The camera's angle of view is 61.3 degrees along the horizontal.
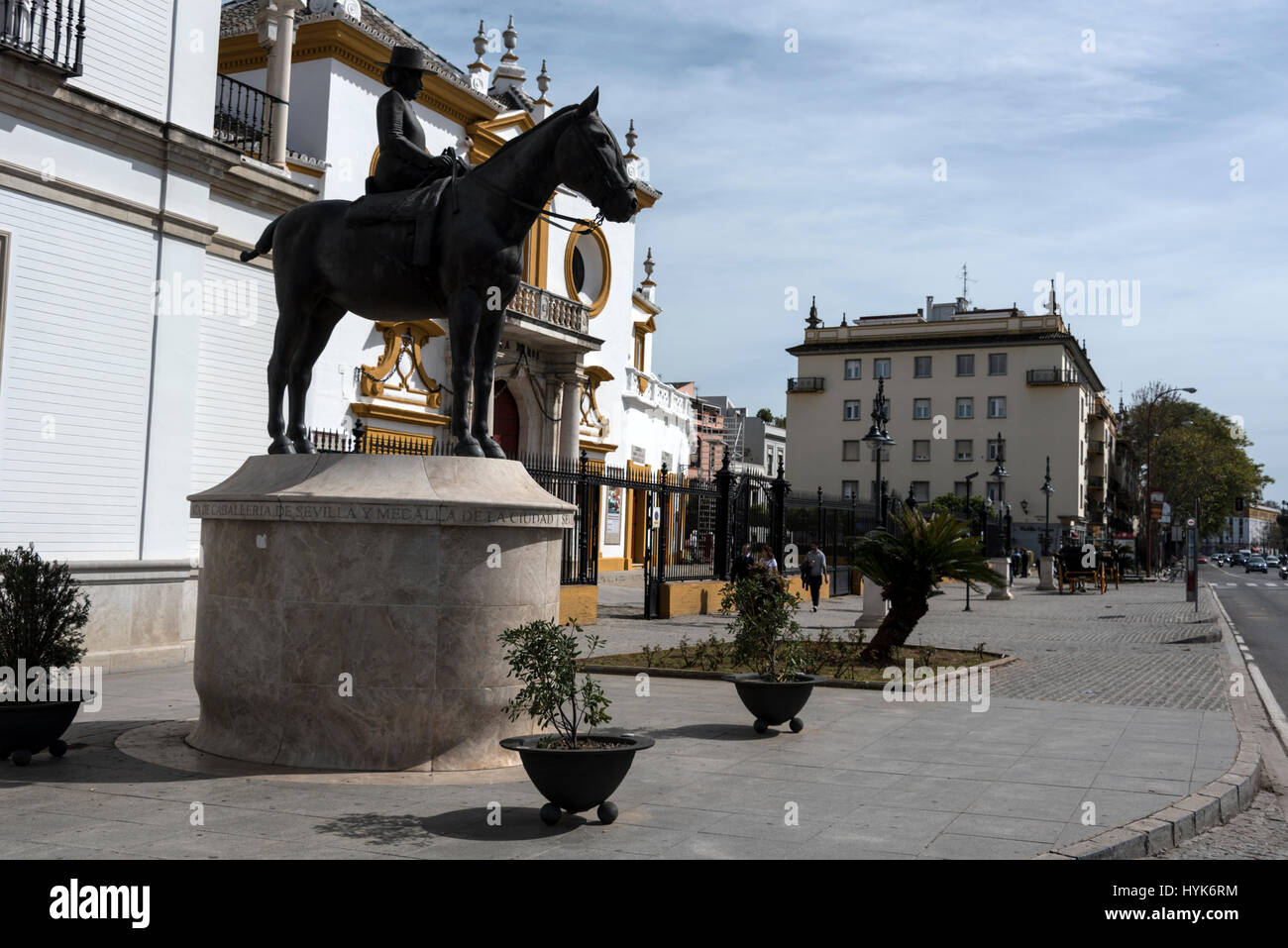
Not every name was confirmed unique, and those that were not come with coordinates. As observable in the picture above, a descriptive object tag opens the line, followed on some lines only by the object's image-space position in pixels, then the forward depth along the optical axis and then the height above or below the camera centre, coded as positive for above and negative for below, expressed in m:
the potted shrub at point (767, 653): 8.67 -0.89
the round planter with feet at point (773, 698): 8.63 -1.21
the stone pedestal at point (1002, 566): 33.09 -0.35
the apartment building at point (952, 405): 64.25 +9.10
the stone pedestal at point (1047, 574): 38.28 -0.60
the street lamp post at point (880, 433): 24.30 +2.66
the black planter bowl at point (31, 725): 6.54 -1.24
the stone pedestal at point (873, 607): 20.30 -1.07
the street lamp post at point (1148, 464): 53.33 +4.94
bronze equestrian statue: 7.13 +1.96
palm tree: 12.99 -0.15
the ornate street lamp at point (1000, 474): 39.19 +2.97
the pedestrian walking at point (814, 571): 25.70 -0.52
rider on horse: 7.61 +2.75
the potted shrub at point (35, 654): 6.59 -0.83
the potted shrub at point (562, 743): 5.52 -1.08
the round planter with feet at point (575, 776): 5.50 -1.20
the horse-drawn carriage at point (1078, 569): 37.03 -0.38
